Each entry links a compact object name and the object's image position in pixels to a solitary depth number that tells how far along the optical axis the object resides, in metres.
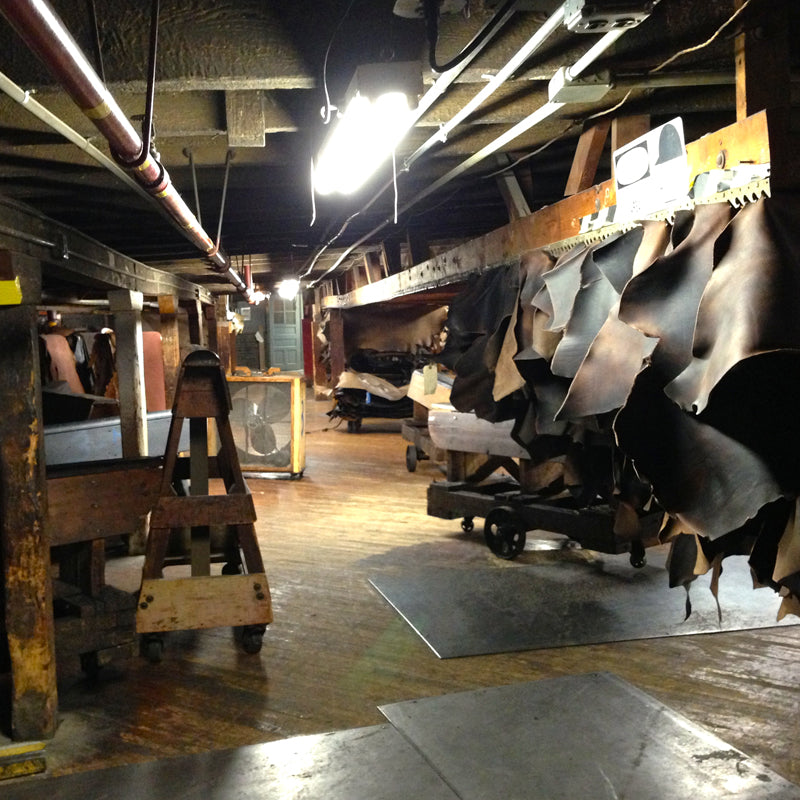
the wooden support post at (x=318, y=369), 17.61
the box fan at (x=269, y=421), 8.90
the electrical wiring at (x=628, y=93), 2.81
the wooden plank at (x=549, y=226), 2.75
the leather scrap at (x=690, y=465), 2.24
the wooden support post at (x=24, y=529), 3.25
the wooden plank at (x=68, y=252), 4.65
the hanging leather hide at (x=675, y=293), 2.45
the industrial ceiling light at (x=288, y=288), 12.90
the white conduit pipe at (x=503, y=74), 2.57
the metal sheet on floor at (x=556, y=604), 4.21
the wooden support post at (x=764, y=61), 2.82
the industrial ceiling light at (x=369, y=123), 3.07
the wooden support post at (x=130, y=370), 7.05
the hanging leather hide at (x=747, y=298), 2.04
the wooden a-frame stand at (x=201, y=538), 3.89
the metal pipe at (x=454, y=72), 2.53
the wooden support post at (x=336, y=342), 13.85
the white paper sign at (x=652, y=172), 3.06
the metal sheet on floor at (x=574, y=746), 2.77
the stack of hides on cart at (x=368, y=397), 12.74
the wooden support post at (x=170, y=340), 9.44
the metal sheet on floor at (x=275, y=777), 2.81
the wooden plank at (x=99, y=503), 3.67
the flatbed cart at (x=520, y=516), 5.14
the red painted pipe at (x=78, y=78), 1.81
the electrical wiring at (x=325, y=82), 2.96
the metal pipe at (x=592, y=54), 2.58
